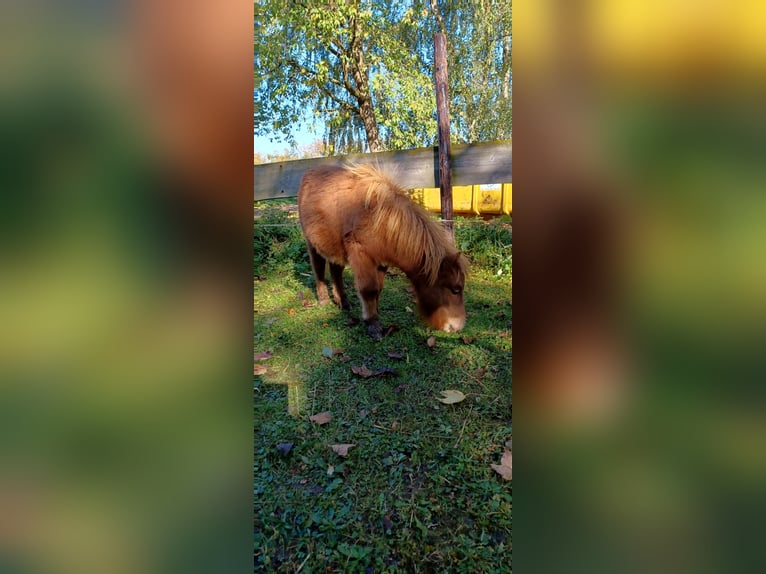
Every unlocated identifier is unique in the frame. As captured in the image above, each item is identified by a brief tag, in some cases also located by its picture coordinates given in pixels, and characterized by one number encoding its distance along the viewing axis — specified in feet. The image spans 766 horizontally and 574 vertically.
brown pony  12.24
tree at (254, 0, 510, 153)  21.42
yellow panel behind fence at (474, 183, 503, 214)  18.94
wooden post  13.29
